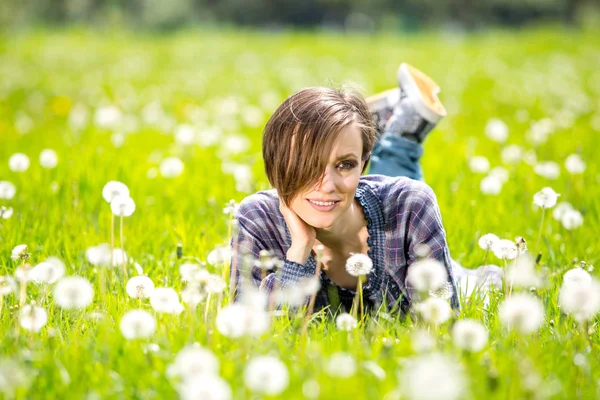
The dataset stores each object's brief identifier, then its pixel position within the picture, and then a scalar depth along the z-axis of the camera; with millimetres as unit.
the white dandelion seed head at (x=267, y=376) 2599
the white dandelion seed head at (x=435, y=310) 2742
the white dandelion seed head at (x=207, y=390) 2562
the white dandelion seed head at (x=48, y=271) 2869
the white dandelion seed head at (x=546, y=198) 3132
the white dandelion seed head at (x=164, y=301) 2835
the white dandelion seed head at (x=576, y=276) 2963
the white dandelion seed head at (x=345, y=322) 2843
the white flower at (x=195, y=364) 2614
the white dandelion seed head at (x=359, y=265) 2873
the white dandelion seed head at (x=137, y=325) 2746
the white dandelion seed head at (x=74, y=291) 2754
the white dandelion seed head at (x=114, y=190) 3112
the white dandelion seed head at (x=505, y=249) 3025
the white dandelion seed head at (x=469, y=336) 2693
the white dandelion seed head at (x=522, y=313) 2646
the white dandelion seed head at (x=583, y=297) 2687
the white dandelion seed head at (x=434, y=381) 2508
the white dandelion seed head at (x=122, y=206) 3060
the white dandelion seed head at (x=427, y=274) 2696
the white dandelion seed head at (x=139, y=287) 2976
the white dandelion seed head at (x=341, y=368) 2630
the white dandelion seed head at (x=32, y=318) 2783
